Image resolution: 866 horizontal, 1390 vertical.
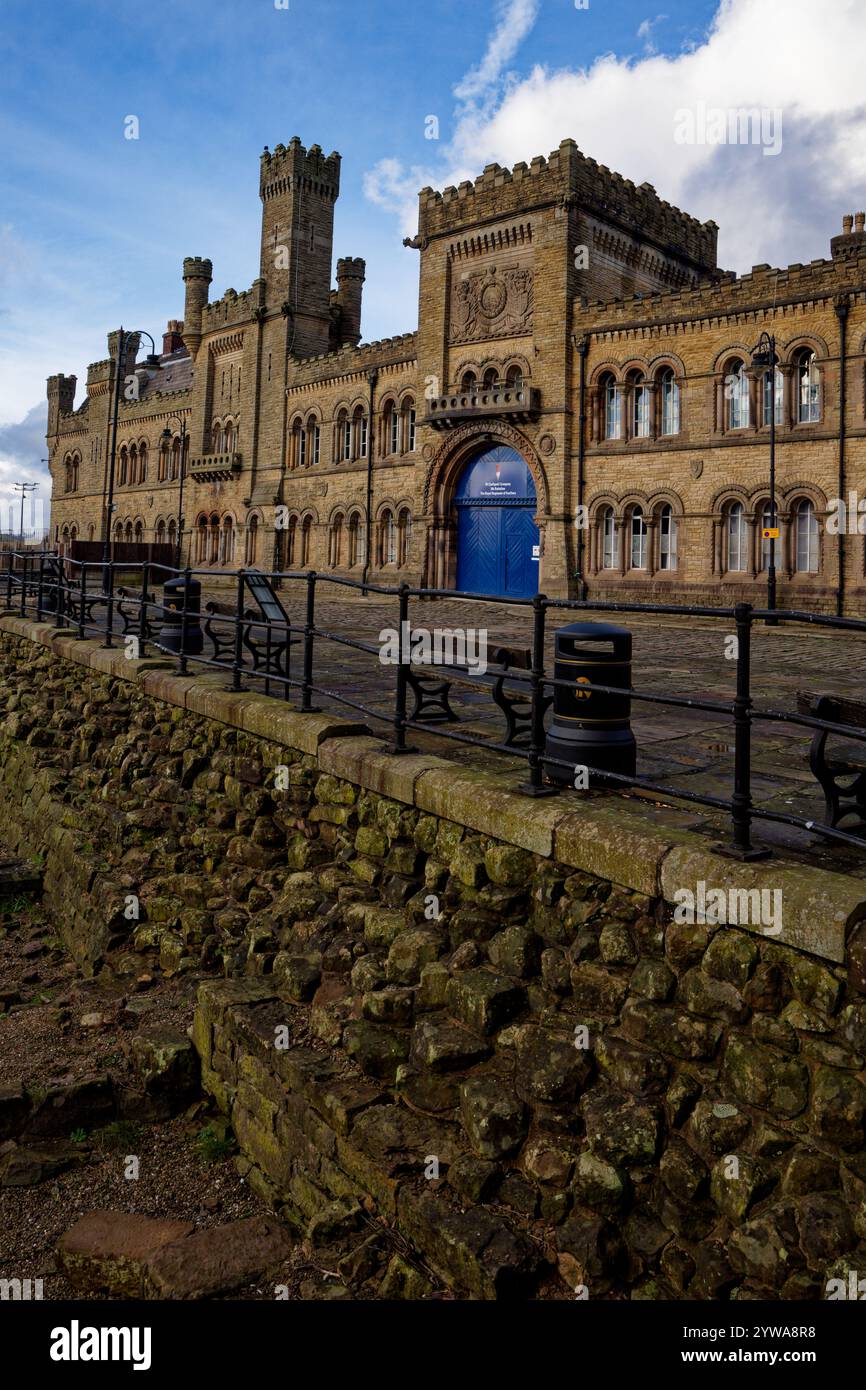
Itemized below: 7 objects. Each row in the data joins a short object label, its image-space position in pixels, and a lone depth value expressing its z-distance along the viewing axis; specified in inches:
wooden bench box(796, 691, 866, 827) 152.7
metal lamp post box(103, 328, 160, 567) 1031.0
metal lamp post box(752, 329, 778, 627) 762.2
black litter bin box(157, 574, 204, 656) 430.3
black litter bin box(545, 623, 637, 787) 195.3
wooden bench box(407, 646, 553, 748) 229.8
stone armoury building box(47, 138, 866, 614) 898.7
